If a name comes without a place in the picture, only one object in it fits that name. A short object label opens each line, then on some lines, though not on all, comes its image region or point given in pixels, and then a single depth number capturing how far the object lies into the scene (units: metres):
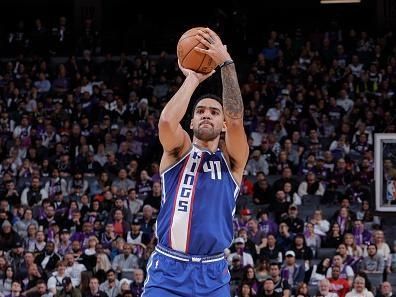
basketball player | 6.81
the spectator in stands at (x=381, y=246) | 16.39
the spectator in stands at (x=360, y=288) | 15.08
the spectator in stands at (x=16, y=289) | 16.02
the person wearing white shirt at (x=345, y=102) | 21.65
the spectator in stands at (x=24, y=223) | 18.06
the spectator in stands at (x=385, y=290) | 15.29
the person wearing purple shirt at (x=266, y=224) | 17.20
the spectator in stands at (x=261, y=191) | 18.64
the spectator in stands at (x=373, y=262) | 16.30
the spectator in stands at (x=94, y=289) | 15.84
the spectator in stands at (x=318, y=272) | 16.03
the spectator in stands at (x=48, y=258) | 16.91
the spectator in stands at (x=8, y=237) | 17.70
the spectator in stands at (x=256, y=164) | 19.72
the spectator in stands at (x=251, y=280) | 15.43
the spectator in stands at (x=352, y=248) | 16.28
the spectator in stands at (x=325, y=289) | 15.31
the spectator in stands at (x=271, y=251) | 16.52
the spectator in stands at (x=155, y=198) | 18.17
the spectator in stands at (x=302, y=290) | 15.09
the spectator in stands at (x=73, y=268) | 16.34
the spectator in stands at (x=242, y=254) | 16.23
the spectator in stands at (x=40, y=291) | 15.99
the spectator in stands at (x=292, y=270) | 16.08
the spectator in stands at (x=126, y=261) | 16.69
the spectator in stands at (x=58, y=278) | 16.17
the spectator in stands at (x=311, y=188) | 18.64
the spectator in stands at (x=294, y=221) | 17.20
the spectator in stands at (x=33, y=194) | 18.98
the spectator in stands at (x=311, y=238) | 17.00
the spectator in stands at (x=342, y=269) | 15.77
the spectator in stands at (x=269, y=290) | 15.25
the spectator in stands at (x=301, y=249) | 16.62
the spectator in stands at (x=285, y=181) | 18.53
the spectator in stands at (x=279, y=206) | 17.70
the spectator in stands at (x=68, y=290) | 15.89
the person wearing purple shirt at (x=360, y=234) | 16.73
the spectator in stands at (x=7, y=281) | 16.41
